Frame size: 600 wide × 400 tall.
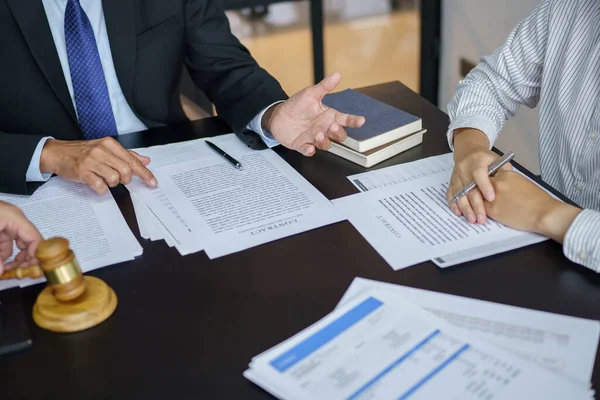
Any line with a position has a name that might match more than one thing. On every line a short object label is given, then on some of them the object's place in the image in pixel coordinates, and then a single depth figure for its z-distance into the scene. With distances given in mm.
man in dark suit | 1354
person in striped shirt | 1123
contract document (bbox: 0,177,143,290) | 1073
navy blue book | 1368
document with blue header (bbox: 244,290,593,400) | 766
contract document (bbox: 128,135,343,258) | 1113
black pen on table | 1357
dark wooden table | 829
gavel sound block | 877
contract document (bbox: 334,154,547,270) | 1046
